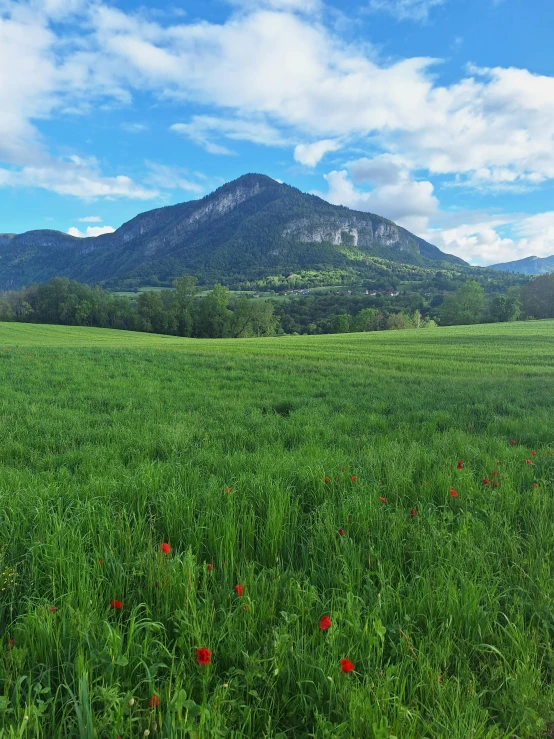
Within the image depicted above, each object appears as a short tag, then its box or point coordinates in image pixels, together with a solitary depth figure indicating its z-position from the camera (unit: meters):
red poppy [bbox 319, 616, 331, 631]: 1.96
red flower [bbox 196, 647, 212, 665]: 1.75
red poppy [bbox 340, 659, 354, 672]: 1.74
